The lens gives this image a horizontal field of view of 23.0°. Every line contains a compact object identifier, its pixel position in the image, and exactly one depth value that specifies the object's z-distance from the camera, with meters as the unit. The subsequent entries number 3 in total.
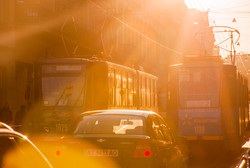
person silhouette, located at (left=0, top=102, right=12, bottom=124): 25.15
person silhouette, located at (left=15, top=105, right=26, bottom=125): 26.69
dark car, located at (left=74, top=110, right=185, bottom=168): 9.10
